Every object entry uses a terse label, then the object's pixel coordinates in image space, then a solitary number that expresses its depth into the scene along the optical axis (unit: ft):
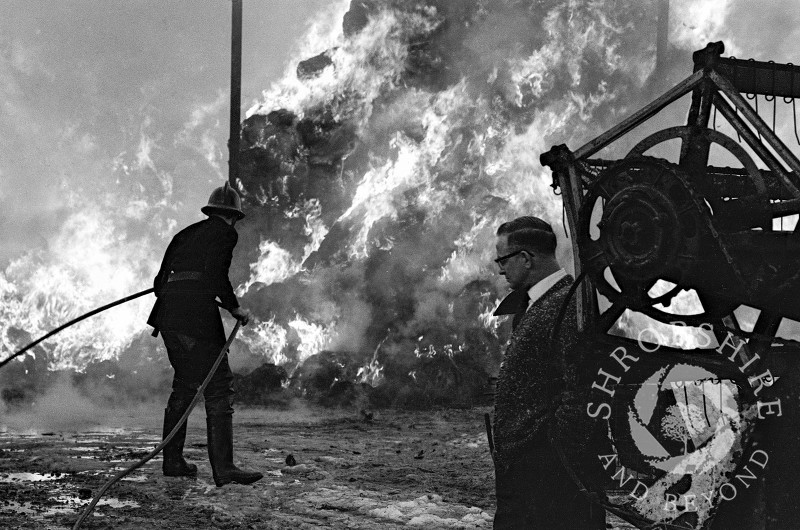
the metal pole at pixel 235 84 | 60.90
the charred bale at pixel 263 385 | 58.59
